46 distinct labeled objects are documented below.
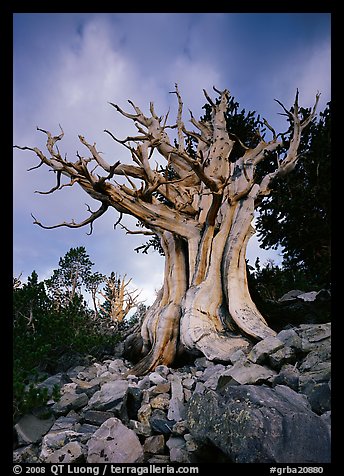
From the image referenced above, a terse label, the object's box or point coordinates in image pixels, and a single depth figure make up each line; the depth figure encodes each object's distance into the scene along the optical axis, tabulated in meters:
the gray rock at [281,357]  3.32
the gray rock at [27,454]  2.64
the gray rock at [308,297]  7.00
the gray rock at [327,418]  2.03
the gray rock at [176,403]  2.80
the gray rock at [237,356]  3.79
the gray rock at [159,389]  3.29
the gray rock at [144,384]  3.70
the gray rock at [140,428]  2.73
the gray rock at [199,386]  3.24
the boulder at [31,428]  2.94
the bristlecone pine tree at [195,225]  4.92
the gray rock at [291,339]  3.47
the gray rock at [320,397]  2.34
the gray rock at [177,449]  2.33
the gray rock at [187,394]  3.15
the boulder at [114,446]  2.36
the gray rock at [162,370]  4.28
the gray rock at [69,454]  2.38
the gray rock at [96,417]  2.99
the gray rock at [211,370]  3.71
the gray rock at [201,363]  4.28
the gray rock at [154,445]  2.52
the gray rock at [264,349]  3.39
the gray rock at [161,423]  2.68
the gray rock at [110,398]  3.10
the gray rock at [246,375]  2.90
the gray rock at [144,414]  2.87
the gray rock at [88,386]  3.76
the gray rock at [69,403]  3.35
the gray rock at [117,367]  5.22
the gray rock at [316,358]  3.11
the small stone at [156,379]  3.73
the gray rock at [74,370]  5.00
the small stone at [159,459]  2.40
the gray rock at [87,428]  2.87
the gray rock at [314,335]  3.47
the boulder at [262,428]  1.88
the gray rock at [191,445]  2.29
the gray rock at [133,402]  3.06
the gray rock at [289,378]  2.76
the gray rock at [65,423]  3.03
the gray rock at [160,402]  3.01
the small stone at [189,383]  3.46
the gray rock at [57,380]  4.20
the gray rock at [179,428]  2.52
